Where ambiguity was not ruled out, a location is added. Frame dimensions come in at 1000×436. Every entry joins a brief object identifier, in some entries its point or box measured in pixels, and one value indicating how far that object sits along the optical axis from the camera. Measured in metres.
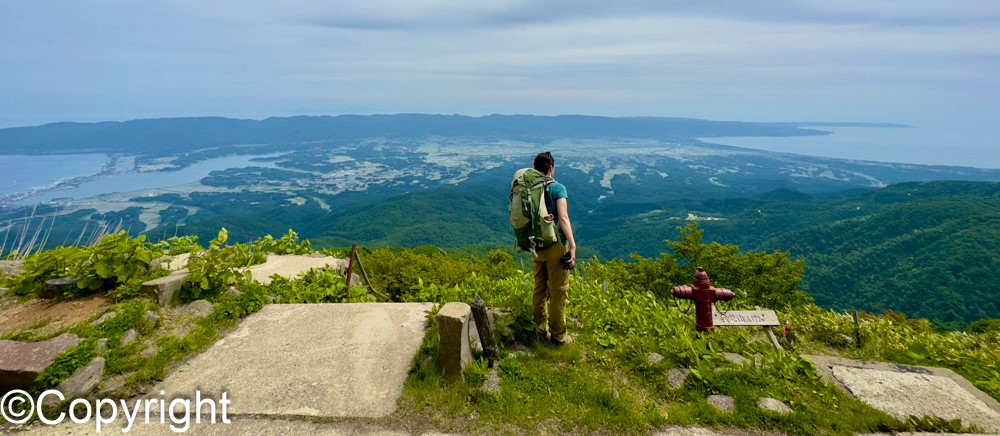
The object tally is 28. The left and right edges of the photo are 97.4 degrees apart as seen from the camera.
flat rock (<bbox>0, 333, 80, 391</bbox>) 4.67
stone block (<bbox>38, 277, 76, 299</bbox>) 6.60
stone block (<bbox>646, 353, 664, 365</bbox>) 5.74
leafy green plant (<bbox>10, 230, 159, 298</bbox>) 6.67
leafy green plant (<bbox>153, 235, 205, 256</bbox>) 10.32
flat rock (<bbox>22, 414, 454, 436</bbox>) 4.35
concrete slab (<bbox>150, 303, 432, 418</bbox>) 4.81
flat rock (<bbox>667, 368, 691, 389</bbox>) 5.27
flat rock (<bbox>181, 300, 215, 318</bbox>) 6.61
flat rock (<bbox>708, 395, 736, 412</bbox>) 4.77
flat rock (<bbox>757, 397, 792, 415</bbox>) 4.71
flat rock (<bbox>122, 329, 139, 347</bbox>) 5.59
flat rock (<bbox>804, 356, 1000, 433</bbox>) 4.89
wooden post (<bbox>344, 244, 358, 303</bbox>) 8.10
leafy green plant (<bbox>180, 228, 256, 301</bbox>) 6.92
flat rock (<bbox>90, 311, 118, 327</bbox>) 5.76
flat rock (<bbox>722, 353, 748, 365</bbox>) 5.65
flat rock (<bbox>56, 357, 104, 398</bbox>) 4.70
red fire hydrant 6.21
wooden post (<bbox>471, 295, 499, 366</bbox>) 5.29
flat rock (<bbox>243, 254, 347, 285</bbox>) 9.69
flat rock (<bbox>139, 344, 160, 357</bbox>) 5.53
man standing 5.32
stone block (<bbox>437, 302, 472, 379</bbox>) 4.91
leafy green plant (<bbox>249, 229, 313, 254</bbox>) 12.39
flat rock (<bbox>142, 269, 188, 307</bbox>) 6.56
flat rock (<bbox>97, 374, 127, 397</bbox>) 4.84
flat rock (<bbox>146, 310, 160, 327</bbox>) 6.12
